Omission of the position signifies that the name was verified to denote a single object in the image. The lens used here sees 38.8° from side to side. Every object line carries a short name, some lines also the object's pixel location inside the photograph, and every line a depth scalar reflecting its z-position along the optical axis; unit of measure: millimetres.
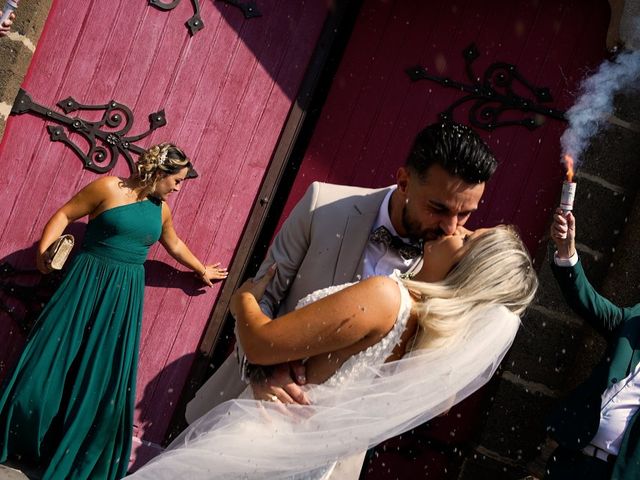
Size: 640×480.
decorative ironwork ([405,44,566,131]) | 5074
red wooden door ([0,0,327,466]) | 4895
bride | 2596
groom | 2777
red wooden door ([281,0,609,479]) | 5043
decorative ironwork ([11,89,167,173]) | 4895
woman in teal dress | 4582
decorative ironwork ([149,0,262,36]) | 4977
